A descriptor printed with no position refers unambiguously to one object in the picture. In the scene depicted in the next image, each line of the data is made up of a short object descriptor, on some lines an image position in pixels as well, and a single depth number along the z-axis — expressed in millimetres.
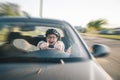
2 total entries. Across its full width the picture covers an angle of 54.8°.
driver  1601
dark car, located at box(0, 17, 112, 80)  1185
